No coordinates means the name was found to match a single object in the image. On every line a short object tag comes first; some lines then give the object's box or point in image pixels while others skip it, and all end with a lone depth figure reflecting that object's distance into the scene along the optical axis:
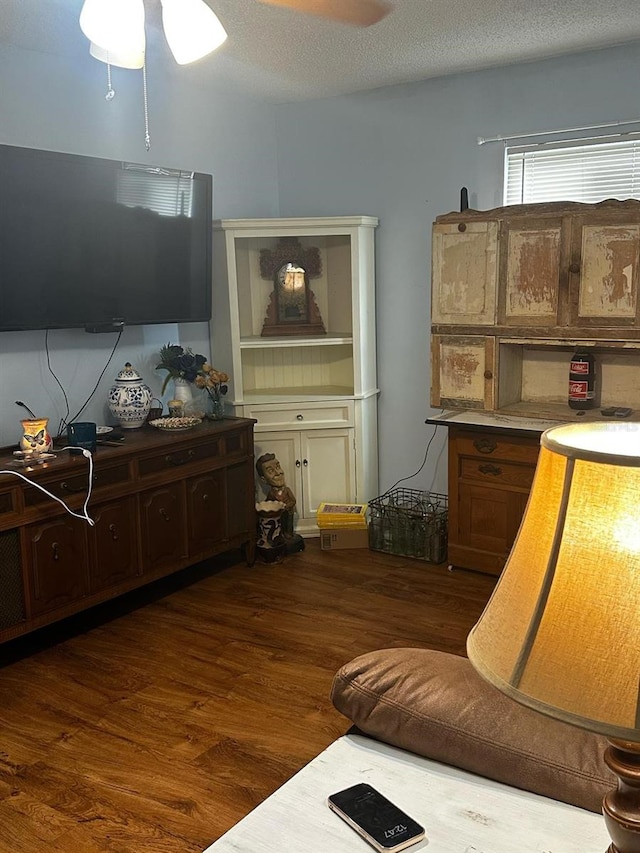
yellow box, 4.41
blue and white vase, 3.84
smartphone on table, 1.23
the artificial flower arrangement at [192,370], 4.12
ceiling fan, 2.10
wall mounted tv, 3.35
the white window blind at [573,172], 3.86
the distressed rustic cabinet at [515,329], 3.58
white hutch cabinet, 4.47
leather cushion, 1.33
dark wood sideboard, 3.12
